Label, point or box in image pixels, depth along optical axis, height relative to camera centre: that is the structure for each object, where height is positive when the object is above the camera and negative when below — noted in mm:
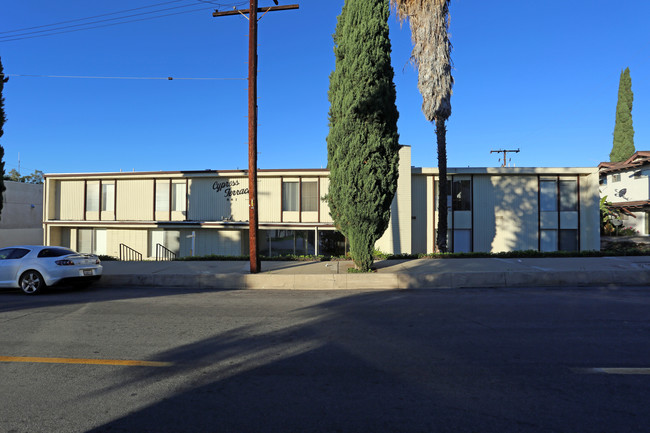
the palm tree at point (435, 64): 16719 +7337
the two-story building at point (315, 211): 19734 +550
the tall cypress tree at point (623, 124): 44094 +12030
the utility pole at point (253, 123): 11305 +3037
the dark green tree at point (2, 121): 14891 +4087
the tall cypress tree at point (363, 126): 10375 +2796
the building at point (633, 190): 26236 +2420
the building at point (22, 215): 27594 +469
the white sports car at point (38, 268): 9688 -1261
